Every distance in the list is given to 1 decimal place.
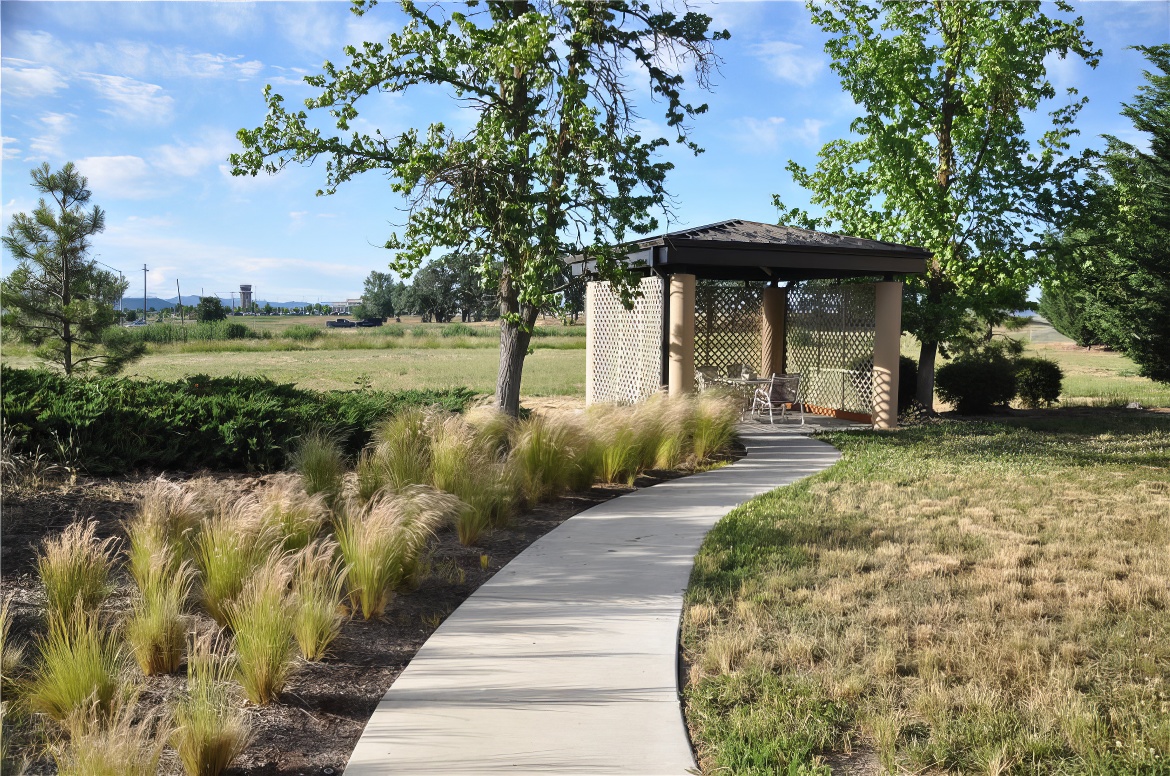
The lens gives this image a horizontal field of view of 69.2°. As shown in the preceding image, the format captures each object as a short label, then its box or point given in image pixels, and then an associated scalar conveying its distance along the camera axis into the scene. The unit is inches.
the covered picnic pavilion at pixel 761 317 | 515.2
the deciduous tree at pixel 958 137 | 604.7
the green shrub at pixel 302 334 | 1760.6
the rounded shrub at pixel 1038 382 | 759.7
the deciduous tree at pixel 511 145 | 396.5
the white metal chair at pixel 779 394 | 584.0
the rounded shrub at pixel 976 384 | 693.3
